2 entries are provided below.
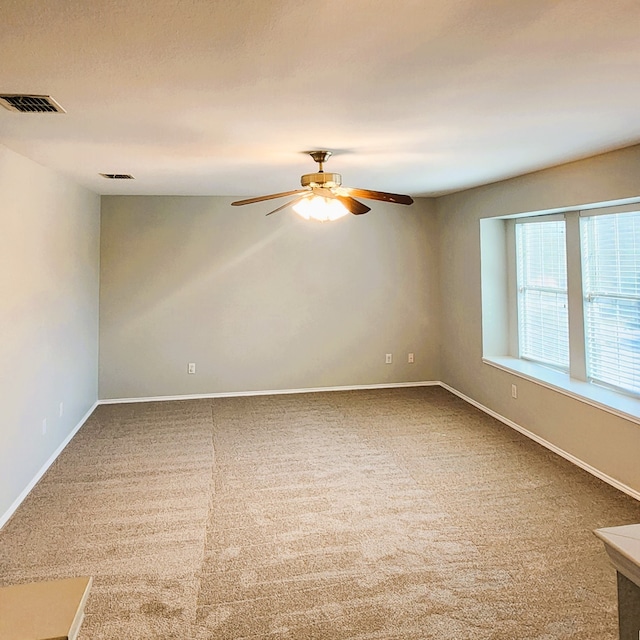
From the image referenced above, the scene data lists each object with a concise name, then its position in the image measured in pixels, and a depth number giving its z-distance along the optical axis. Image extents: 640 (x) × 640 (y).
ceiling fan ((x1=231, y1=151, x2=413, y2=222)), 3.07
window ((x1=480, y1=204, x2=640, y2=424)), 3.56
